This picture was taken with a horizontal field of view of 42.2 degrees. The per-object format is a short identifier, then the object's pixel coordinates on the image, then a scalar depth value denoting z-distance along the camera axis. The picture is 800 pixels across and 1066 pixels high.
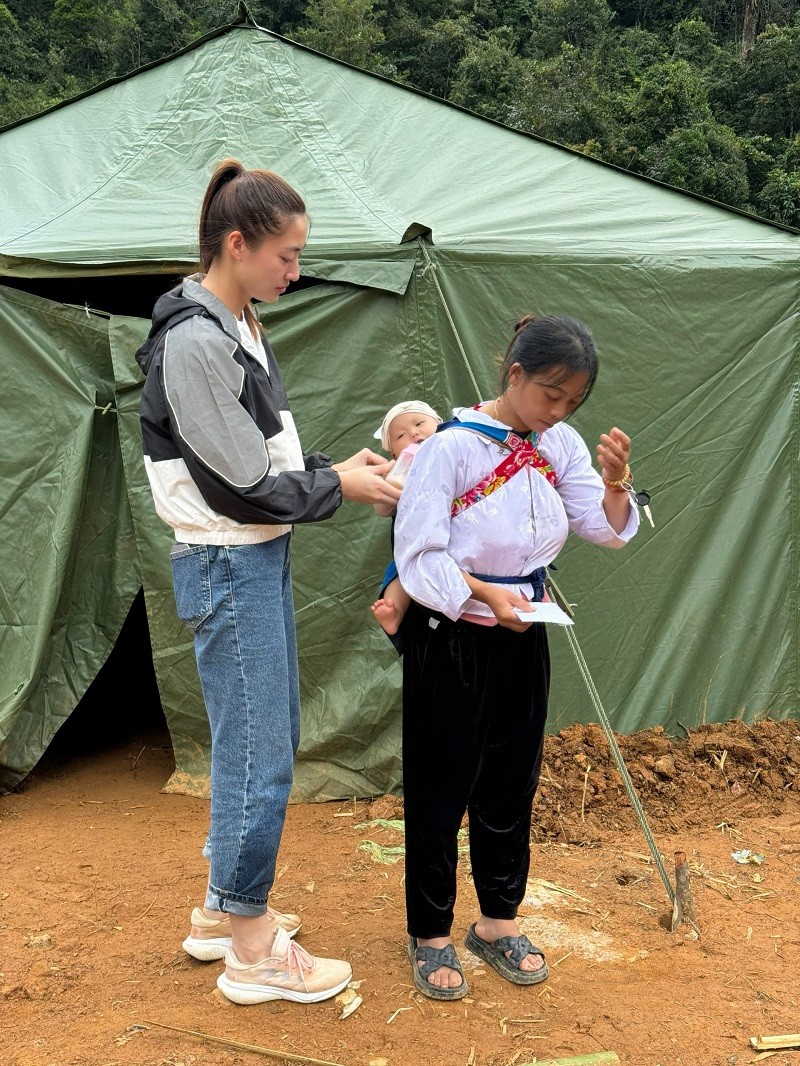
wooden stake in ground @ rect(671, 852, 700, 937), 2.78
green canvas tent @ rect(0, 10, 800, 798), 3.60
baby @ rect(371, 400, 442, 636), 2.70
